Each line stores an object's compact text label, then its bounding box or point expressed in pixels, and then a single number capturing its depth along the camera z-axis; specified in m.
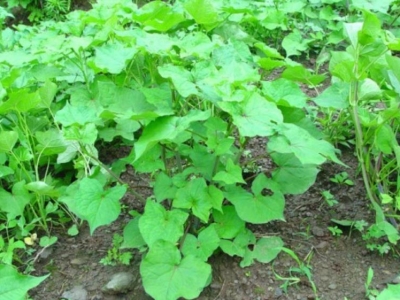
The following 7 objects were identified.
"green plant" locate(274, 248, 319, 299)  1.82
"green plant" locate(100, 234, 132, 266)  1.92
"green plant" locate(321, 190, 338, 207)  2.10
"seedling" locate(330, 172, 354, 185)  2.17
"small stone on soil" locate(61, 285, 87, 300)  1.85
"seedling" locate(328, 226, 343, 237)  2.00
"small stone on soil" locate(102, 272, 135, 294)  1.82
